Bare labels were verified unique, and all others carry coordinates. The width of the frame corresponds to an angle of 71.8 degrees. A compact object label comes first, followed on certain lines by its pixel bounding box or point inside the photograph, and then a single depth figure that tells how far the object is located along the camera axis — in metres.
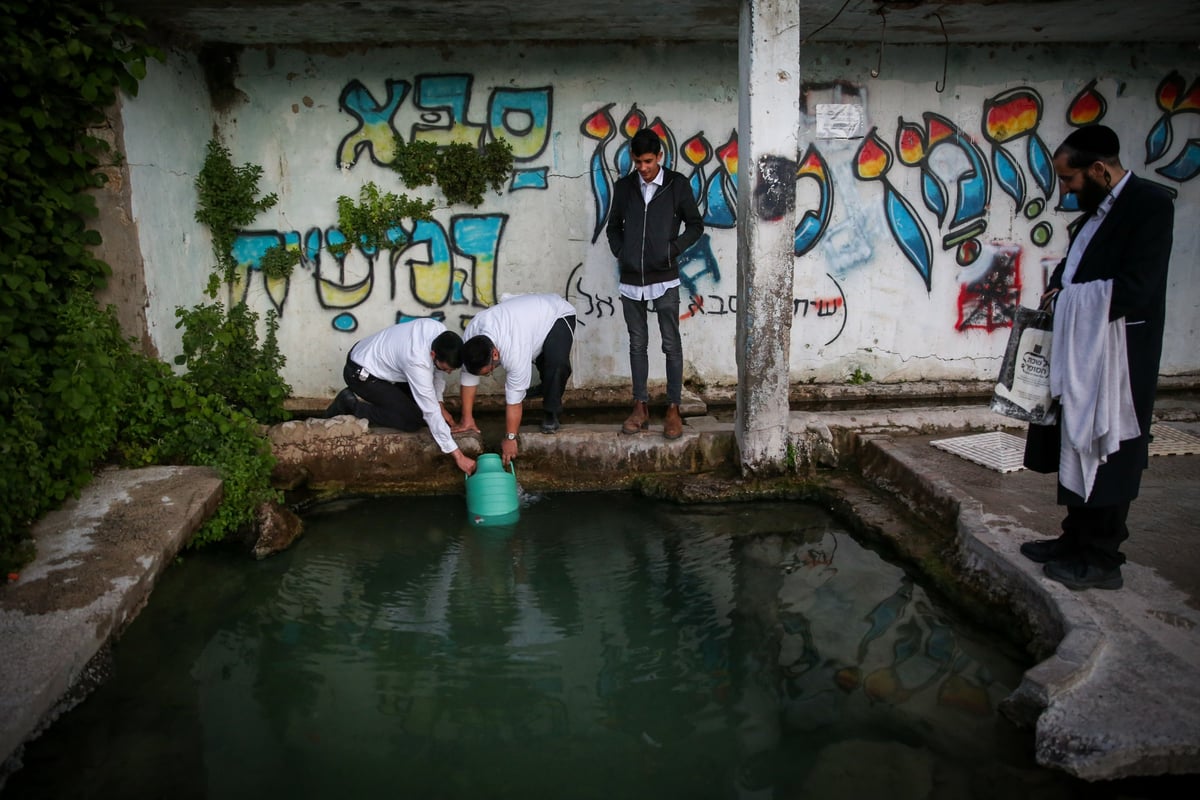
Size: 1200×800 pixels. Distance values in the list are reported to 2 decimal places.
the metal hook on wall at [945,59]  7.22
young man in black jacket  5.76
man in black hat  3.33
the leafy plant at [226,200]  6.87
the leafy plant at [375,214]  7.16
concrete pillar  5.22
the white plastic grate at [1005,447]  5.28
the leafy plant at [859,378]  7.86
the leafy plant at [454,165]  7.07
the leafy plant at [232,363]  5.98
